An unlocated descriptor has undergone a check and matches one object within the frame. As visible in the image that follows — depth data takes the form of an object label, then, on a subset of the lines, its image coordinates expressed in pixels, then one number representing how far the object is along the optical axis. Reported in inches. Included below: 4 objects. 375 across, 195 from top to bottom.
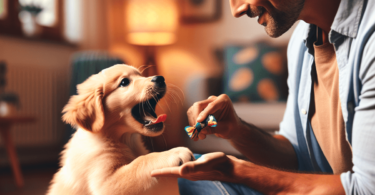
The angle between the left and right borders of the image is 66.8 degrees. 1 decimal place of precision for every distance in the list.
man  23.8
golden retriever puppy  22.8
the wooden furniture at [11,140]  73.6
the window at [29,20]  81.4
